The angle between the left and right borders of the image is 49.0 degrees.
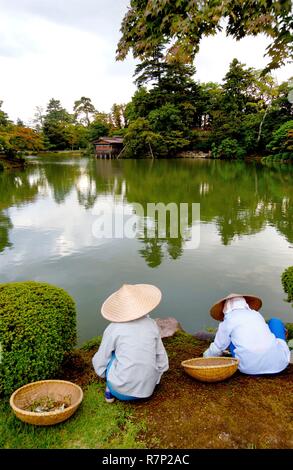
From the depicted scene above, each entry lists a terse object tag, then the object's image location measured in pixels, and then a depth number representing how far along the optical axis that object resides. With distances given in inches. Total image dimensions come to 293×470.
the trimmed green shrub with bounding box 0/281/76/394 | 87.9
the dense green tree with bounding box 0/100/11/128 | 1039.0
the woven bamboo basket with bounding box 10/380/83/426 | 77.9
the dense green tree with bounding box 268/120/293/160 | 981.5
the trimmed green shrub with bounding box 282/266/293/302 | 126.3
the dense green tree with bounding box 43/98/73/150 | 1852.9
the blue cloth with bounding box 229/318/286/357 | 109.3
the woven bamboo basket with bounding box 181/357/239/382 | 92.4
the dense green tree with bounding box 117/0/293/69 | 107.7
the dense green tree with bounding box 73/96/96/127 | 2483.1
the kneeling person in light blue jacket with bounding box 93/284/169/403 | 85.8
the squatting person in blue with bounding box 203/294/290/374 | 95.6
